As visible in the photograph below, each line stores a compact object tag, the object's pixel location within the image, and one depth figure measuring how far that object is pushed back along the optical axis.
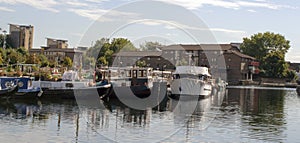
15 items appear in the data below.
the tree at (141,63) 102.86
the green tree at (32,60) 78.14
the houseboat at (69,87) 41.41
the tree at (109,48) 106.44
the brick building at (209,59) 114.69
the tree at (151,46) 110.06
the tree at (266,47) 128.12
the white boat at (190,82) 52.09
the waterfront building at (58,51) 126.53
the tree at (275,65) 125.19
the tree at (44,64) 77.03
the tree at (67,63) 91.95
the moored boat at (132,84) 46.22
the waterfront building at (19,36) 141.50
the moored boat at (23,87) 40.28
